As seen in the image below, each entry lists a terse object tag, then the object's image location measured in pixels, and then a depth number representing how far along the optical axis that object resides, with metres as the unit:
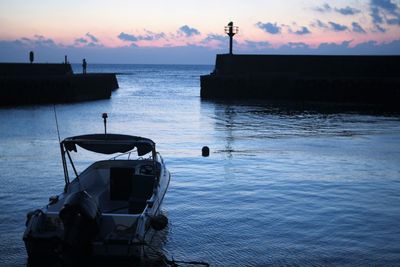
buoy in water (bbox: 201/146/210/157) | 19.31
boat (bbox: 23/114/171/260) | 7.96
